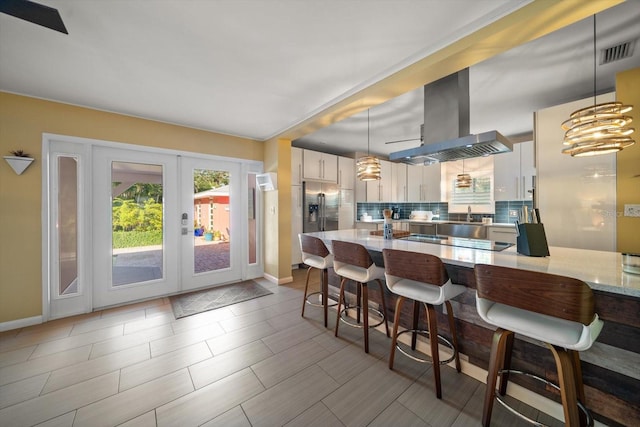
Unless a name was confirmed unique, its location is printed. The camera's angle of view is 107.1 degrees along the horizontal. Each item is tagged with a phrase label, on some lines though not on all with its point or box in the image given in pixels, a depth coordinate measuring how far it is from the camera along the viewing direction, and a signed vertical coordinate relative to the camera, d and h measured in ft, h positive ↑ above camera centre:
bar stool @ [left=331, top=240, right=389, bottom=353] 6.64 -1.72
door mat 9.77 -3.97
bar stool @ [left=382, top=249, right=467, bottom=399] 5.06 -1.80
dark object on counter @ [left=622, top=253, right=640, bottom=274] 4.16 -1.02
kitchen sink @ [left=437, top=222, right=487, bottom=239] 13.39 -1.12
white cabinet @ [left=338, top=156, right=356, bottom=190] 17.48 +2.96
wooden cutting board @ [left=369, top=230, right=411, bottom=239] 9.03 -0.88
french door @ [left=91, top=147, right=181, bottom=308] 9.87 -0.56
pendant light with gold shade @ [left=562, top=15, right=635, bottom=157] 4.75 +1.71
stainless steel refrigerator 15.44 +0.39
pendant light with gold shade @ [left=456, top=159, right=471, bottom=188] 14.99 +2.01
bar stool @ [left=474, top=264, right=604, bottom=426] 3.37 -1.84
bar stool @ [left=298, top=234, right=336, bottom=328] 8.08 -1.60
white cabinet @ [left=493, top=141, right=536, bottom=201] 13.10 +2.17
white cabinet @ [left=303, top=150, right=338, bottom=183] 15.55 +3.14
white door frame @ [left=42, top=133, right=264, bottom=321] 8.68 +0.23
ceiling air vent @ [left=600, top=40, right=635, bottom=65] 6.29 +4.40
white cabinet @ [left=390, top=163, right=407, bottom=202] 19.25 +2.41
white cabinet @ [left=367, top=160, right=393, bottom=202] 18.52 +1.99
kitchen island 3.94 -2.39
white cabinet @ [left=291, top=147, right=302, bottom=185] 14.88 +2.96
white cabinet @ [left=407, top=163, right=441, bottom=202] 17.24 +2.16
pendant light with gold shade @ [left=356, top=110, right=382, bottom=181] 10.02 +1.88
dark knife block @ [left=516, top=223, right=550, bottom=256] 5.37 -0.66
